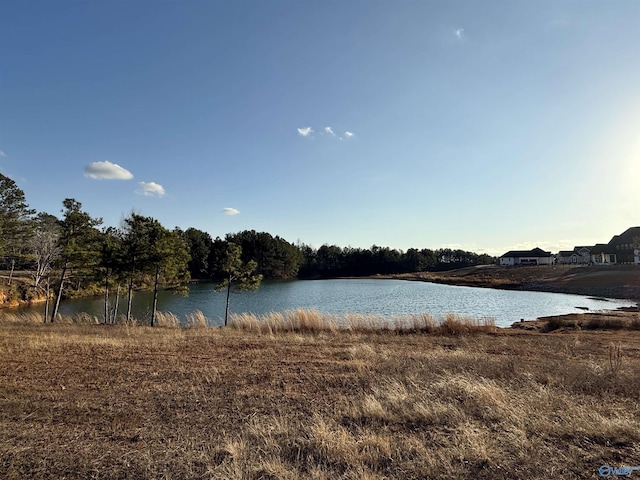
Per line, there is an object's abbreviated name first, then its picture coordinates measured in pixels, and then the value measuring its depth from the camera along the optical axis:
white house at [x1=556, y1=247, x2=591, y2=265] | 98.63
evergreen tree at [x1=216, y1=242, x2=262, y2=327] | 22.22
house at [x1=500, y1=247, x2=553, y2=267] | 104.68
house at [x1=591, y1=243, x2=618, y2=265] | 81.38
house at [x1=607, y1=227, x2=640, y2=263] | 78.06
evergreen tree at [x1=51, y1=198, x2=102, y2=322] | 18.45
